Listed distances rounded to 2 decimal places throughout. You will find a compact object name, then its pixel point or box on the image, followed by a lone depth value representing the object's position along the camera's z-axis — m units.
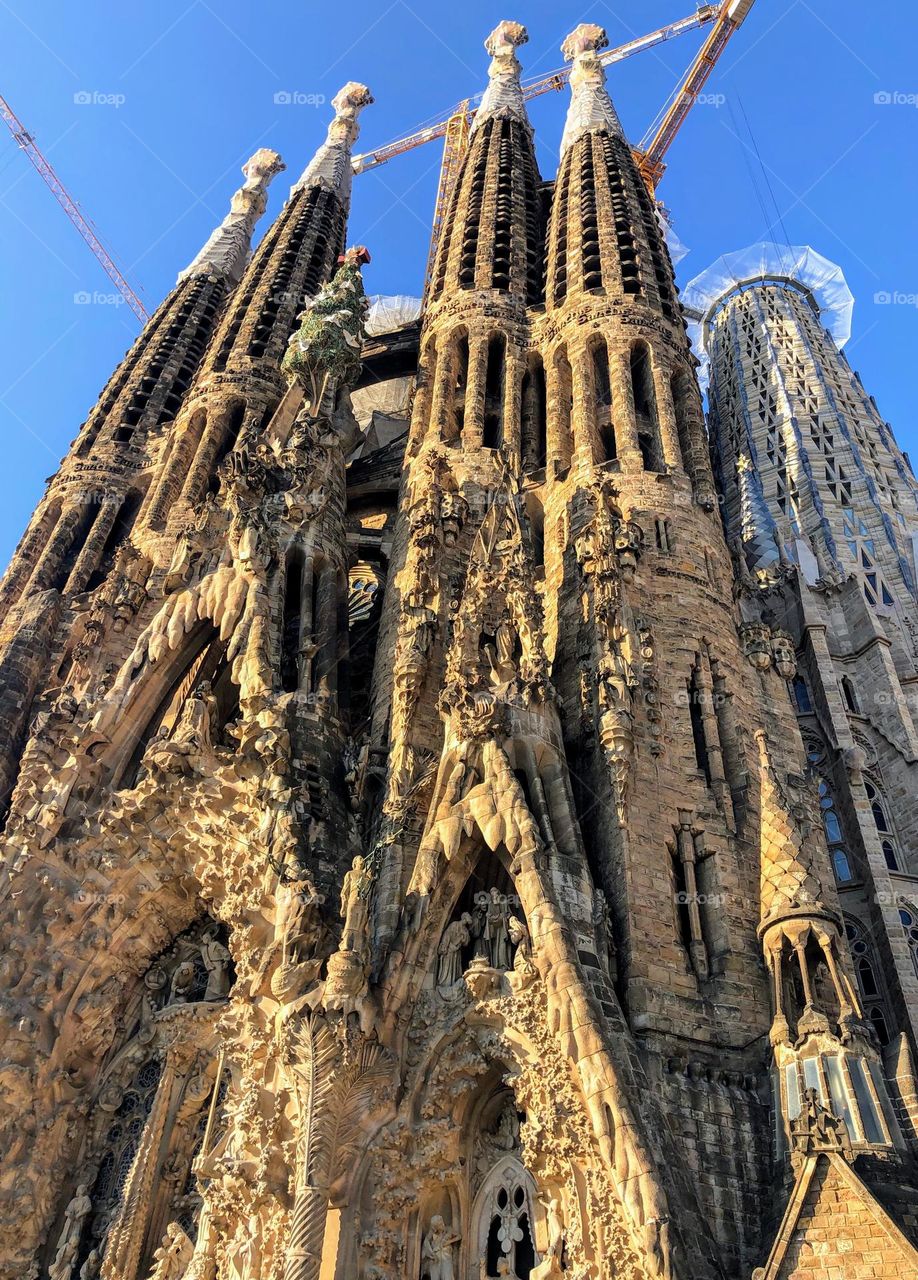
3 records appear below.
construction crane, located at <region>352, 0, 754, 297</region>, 47.19
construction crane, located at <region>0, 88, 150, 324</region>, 54.19
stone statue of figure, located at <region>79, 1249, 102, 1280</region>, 13.91
